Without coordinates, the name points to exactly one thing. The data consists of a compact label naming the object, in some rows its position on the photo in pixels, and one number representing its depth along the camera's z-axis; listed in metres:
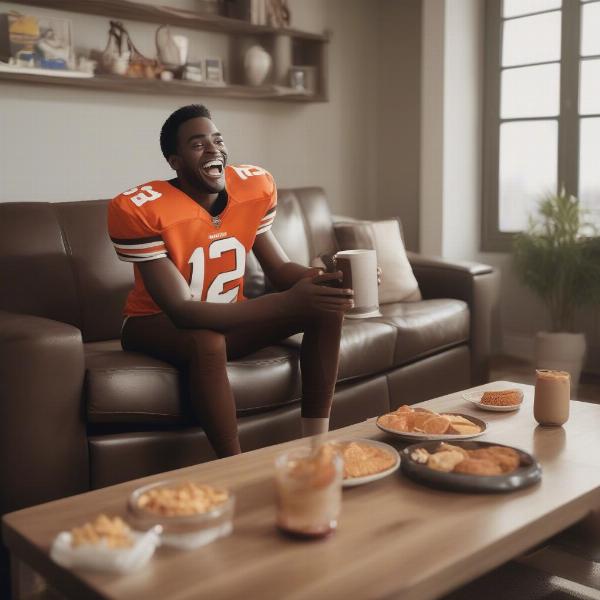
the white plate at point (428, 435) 1.60
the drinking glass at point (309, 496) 1.17
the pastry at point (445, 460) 1.41
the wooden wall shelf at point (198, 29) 3.17
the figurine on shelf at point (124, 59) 3.30
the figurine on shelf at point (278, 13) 3.84
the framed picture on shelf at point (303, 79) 4.01
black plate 1.35
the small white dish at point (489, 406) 1.89
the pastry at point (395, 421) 1.67
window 4.01
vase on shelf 3.79
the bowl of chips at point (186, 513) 1.15
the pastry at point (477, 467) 1.39
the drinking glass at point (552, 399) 1.75
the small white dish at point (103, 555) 1.06
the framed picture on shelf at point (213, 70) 3.68
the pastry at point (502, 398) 1.91
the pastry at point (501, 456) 1.42
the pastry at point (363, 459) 1.42
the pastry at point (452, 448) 1.49
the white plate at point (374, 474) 1.38
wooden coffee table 1.05
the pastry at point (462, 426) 1.64
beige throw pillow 3.26
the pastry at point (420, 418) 1.67
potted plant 3.71
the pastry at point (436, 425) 1.63
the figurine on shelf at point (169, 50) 3.45
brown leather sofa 1.95
